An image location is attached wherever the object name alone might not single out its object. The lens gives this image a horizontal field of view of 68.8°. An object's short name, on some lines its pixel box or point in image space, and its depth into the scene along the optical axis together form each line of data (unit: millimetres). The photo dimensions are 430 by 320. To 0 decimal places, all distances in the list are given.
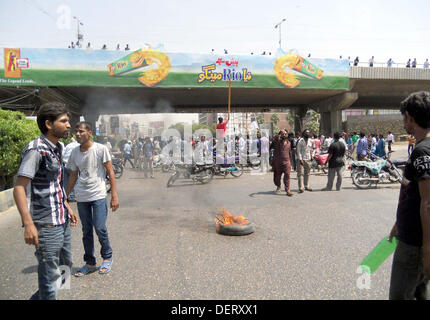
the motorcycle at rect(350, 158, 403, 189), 8883
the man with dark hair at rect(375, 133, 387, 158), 13508
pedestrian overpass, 17719
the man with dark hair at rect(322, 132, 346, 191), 8461
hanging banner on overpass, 17422
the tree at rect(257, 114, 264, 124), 81300
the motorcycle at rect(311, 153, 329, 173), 12321
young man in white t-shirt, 3338
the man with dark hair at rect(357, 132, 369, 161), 13906
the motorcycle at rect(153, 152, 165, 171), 15367
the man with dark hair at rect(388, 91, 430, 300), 1683
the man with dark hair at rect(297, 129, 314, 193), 8586
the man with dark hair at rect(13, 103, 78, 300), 2199
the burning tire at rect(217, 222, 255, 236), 4641
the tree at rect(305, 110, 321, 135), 56738
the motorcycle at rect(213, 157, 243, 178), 12055
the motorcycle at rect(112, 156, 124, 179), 11719
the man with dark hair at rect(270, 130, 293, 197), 8047
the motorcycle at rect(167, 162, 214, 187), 10492
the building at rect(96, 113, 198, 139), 26438
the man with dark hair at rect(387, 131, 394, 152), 20103
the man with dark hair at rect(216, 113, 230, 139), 11266
